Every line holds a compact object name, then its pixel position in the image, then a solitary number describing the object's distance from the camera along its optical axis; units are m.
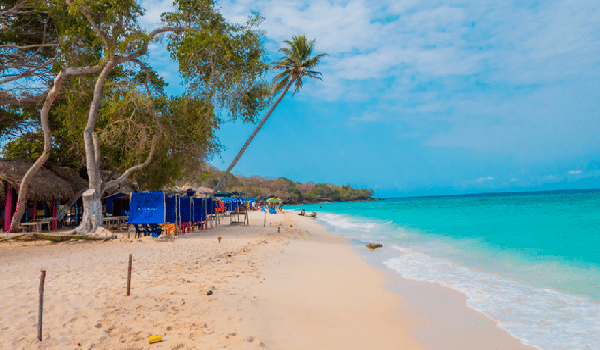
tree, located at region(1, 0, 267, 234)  11.59
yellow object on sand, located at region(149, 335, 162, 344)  3.36
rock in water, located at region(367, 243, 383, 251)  11.62
